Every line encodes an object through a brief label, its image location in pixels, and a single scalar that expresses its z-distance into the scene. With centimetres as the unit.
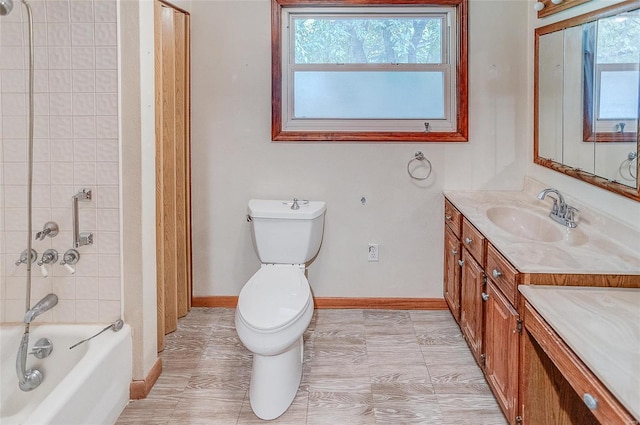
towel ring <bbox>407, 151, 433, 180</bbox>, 373
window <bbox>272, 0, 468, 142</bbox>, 369
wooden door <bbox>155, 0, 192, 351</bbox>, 303
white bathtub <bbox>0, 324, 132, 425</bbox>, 210
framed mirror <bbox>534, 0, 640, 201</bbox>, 237
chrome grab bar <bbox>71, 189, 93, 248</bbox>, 254
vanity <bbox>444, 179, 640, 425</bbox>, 172
